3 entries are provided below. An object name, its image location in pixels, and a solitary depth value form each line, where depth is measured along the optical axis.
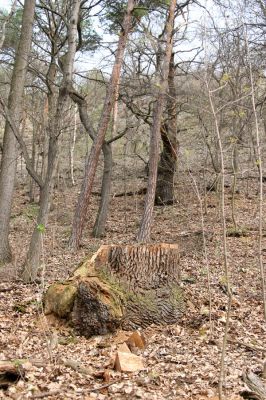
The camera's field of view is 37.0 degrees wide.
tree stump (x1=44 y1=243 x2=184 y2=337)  5.32
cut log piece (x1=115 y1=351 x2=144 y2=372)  4.02
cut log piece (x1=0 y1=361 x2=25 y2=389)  3.61
